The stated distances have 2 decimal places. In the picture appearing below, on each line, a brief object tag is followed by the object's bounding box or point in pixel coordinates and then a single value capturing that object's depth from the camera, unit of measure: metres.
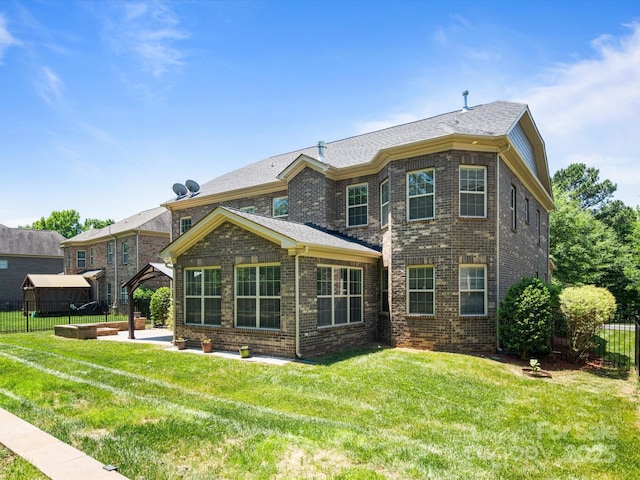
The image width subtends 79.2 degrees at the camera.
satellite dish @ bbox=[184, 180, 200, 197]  21.16
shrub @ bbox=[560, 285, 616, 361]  10.06
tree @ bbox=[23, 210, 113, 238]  64.69
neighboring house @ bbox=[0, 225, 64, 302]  36.16
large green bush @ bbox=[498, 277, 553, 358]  10.68
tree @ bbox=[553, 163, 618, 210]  45.28
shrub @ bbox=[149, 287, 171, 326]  20.88
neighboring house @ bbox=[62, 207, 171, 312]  26.50
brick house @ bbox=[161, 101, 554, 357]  11.17
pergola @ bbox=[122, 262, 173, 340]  15.92
